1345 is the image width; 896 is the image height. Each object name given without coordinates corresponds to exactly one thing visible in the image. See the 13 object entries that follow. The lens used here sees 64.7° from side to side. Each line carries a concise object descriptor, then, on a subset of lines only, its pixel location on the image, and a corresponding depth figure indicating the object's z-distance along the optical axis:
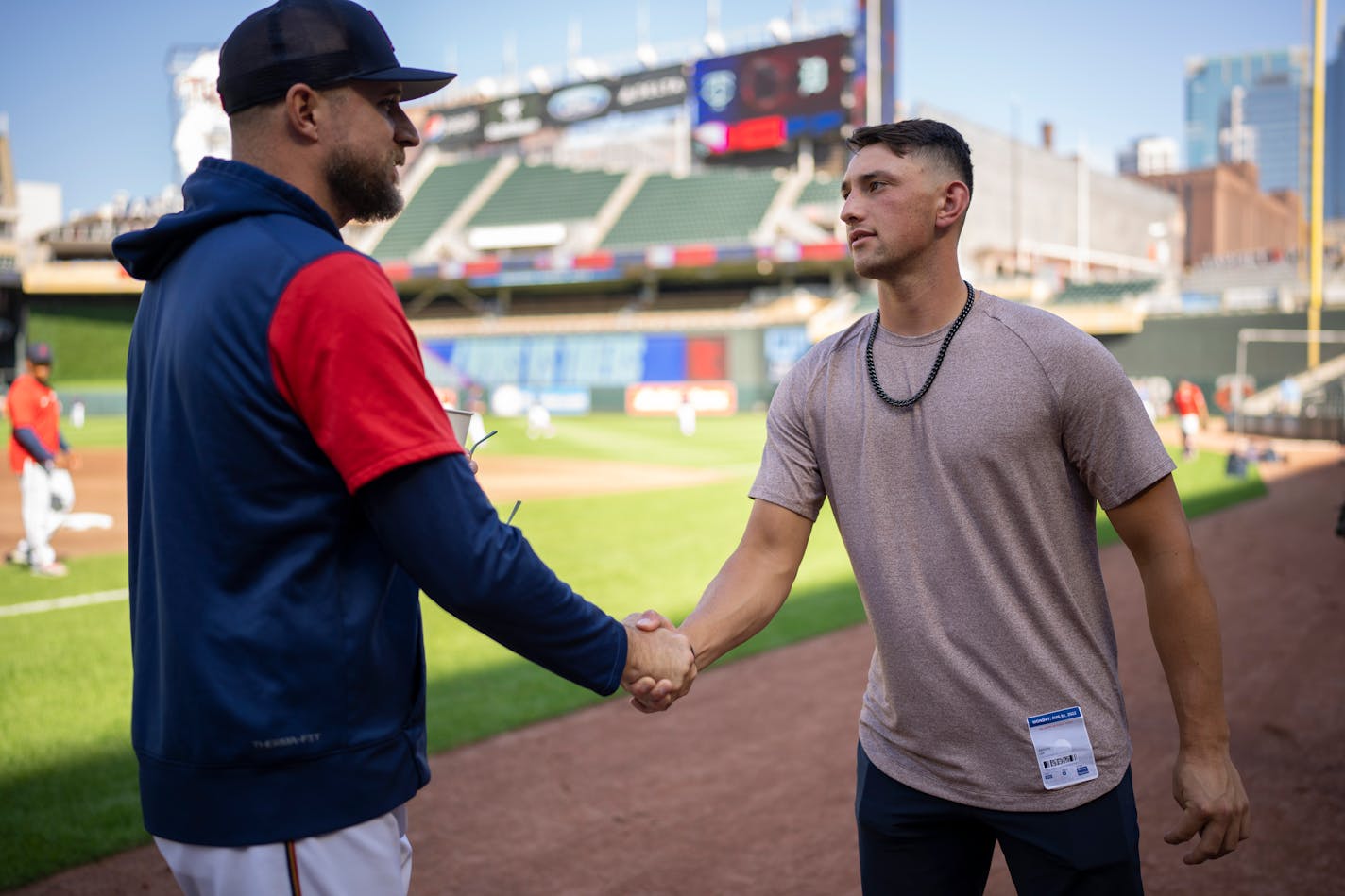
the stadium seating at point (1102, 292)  39.69
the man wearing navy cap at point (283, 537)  1.67
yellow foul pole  27.98
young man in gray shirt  2.14
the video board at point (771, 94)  49.16
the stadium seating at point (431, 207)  57.78
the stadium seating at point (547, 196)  55.66
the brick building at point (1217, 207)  102.81
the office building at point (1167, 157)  195.25
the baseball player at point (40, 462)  10.41
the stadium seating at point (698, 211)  49.06
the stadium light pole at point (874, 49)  46.22
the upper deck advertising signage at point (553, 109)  56.97
